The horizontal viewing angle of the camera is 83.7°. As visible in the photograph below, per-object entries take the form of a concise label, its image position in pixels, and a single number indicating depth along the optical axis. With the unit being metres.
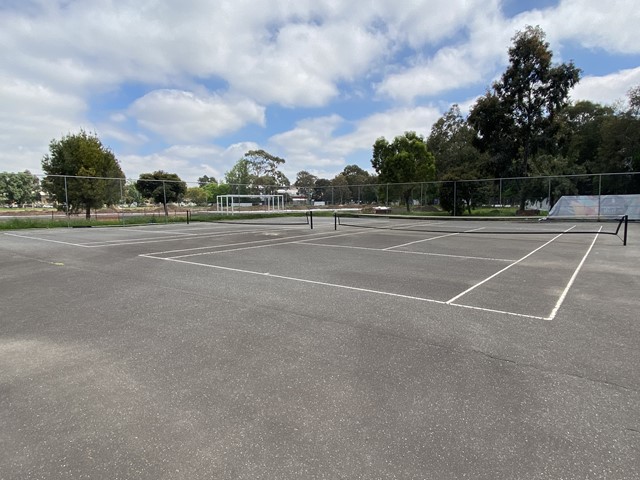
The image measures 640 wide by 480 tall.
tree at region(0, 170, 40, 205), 20.53
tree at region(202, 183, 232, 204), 74.68
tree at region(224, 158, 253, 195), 78.02
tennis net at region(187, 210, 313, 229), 28.25
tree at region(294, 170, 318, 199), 111.93
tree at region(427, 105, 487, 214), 31.11
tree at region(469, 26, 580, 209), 29.27
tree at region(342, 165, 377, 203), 99.62
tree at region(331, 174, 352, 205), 38.75
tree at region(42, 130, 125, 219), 23.06
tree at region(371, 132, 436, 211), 40.88
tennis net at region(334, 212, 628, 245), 17.50
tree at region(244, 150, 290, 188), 81.13
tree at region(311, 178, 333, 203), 38.52
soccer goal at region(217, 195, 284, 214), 36.62
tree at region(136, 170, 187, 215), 31.19
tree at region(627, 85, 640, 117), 35.22
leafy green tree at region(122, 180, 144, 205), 25.62
